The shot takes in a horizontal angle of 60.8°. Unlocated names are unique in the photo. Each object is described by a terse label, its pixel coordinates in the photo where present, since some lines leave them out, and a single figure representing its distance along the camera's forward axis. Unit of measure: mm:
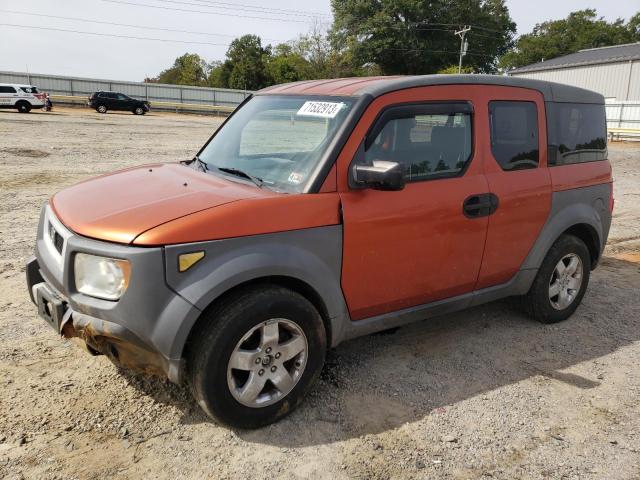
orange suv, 2734
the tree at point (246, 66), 63000
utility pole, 50938
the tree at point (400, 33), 61062
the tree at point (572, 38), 72375
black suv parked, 35594
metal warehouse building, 38591
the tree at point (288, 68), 58031
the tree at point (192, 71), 75438
